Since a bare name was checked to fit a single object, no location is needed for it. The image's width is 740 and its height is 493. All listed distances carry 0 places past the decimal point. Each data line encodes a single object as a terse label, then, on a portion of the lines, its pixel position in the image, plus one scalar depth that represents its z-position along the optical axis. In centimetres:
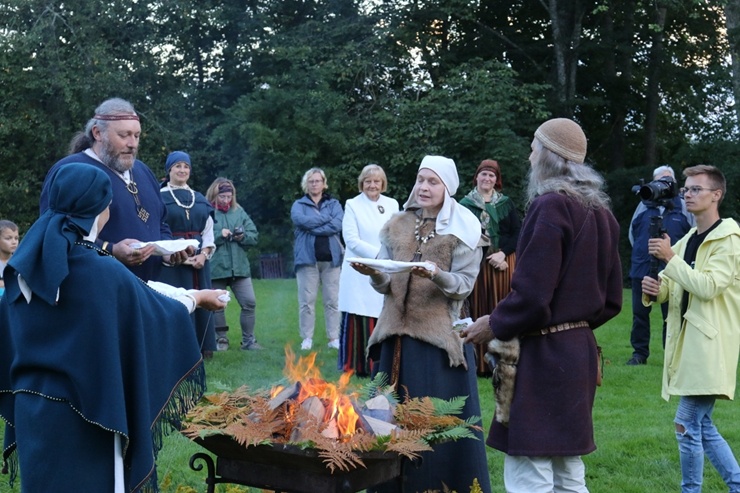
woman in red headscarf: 911
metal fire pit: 364
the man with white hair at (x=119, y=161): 518
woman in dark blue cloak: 367
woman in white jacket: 880
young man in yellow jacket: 508
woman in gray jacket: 1061
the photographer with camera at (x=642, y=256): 962
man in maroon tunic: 392
